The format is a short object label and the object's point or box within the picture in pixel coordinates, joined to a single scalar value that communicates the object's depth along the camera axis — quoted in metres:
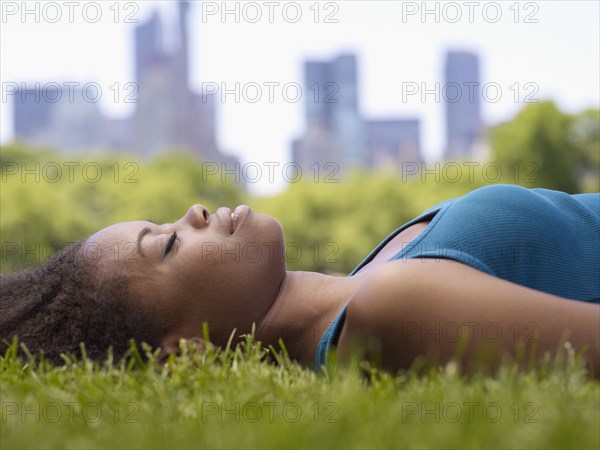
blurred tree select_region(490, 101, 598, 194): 39.66
